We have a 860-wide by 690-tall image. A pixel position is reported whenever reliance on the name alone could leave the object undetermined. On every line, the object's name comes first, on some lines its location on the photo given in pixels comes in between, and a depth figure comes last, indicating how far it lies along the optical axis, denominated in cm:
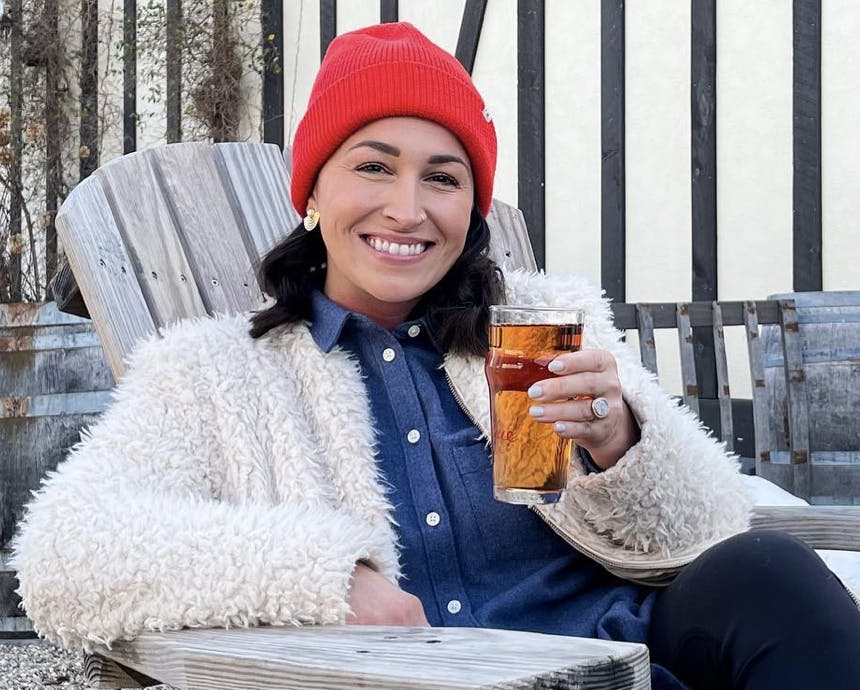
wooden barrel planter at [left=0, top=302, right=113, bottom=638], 377
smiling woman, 147
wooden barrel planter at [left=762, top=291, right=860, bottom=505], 432
